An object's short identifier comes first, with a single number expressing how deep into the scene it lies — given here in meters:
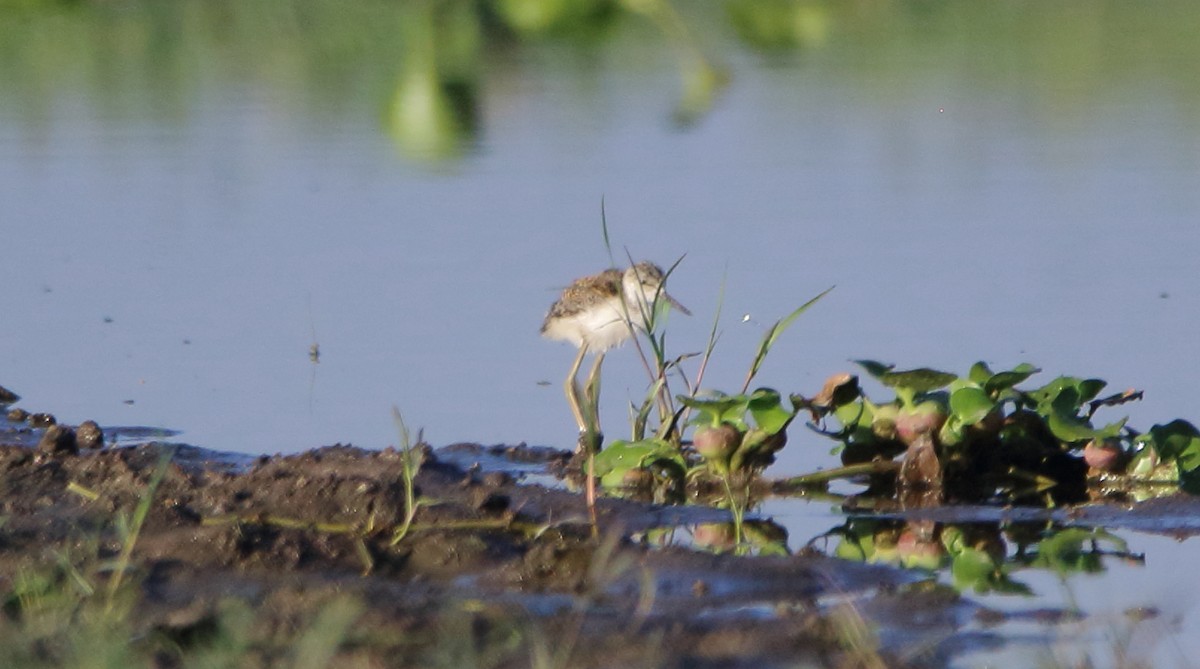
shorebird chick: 12.21
